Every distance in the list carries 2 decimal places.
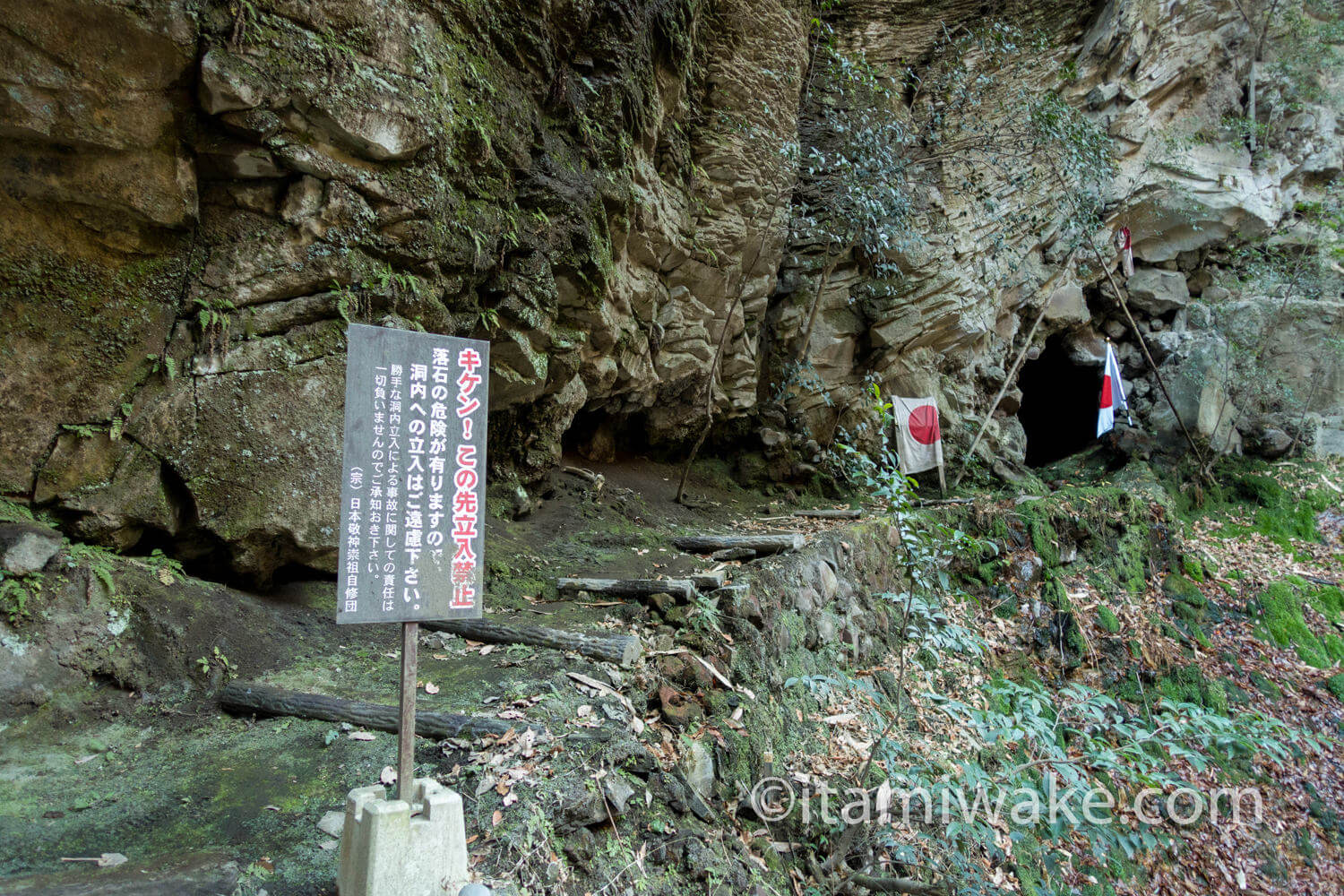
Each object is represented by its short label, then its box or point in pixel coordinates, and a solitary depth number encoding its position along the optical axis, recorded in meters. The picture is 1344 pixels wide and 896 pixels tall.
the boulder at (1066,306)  14.95
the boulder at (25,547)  3.39
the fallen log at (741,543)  7.13
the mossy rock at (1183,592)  11.28
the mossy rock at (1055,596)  9.52
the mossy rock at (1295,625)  10.89
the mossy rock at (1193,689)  9.25
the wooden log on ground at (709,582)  5.71
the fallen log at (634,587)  5.32
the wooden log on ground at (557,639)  4.30
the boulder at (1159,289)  16.47
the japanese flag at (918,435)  12.36
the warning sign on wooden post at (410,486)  2.47
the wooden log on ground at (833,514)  9.82
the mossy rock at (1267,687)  9.92
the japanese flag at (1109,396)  14.12
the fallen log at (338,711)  3.32
